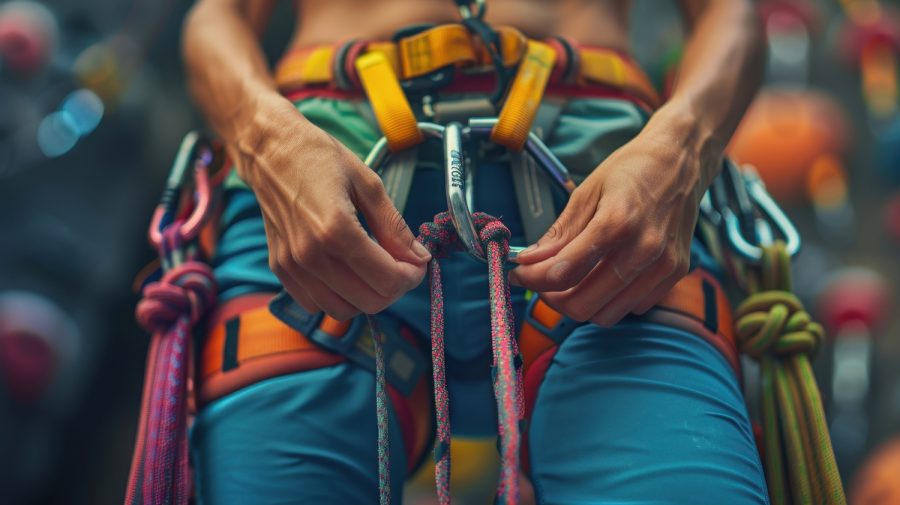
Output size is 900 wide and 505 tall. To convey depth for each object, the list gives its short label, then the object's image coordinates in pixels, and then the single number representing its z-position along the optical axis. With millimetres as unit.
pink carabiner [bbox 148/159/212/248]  845
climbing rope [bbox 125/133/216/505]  724
